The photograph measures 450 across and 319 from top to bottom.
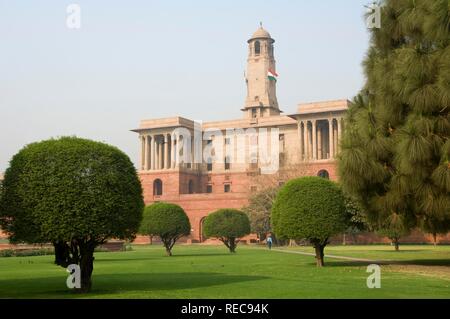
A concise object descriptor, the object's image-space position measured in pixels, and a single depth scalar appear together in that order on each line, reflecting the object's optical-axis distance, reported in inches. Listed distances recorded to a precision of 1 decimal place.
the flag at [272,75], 3243.1
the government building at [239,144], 2893.7
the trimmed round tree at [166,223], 1481.3
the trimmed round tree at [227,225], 1614.2
